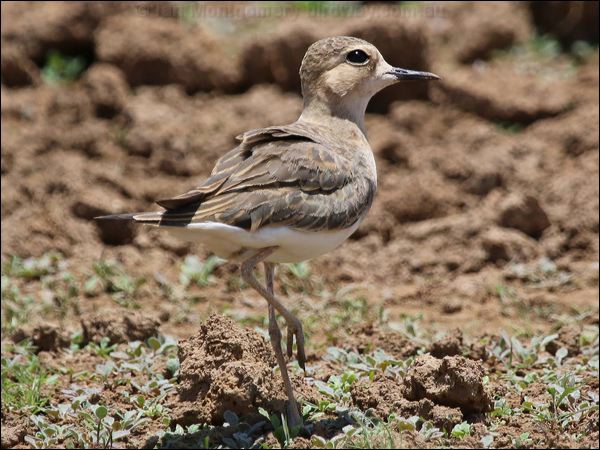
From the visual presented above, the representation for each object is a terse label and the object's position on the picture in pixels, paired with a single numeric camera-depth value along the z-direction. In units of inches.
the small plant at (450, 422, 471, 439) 411.5
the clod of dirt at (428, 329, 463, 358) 495.8
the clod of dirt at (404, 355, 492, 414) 426.3
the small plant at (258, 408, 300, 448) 404.5
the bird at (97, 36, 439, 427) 411.5
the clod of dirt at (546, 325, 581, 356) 530.9
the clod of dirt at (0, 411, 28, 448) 423.1
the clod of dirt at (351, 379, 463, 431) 420.2
